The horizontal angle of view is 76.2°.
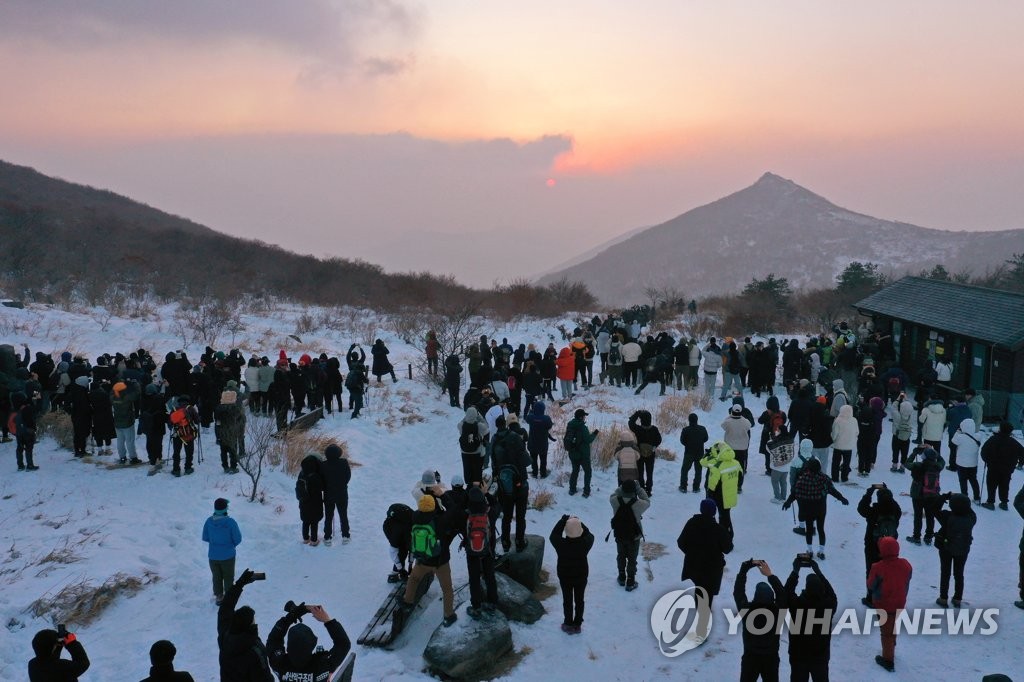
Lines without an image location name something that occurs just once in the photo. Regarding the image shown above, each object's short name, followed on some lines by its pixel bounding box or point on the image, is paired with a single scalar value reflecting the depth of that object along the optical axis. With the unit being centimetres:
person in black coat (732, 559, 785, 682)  556
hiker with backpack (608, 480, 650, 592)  816
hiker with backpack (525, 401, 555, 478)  1240
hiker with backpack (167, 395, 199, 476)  1162
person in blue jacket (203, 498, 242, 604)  770
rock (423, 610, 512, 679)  666
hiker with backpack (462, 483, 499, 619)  733
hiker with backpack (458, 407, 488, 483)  1173
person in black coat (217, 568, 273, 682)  498
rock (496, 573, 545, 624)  774
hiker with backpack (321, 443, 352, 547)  947
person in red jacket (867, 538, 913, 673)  654
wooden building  1596
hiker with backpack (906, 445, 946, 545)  880
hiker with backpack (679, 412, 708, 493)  1152
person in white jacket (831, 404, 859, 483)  1184
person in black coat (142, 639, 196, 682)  451
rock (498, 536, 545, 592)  852
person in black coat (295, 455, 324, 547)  934
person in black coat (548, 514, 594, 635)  727
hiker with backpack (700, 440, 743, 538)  970
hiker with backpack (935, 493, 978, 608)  750
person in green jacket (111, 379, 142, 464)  1203
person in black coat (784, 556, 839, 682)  567
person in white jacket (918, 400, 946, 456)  1259
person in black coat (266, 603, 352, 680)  477
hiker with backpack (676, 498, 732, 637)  723
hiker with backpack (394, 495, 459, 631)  725
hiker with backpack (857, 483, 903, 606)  780
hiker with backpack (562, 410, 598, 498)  1145
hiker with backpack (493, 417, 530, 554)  916
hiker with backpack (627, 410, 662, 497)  1122
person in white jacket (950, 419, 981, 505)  1093
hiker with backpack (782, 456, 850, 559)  902
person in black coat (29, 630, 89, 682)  472
